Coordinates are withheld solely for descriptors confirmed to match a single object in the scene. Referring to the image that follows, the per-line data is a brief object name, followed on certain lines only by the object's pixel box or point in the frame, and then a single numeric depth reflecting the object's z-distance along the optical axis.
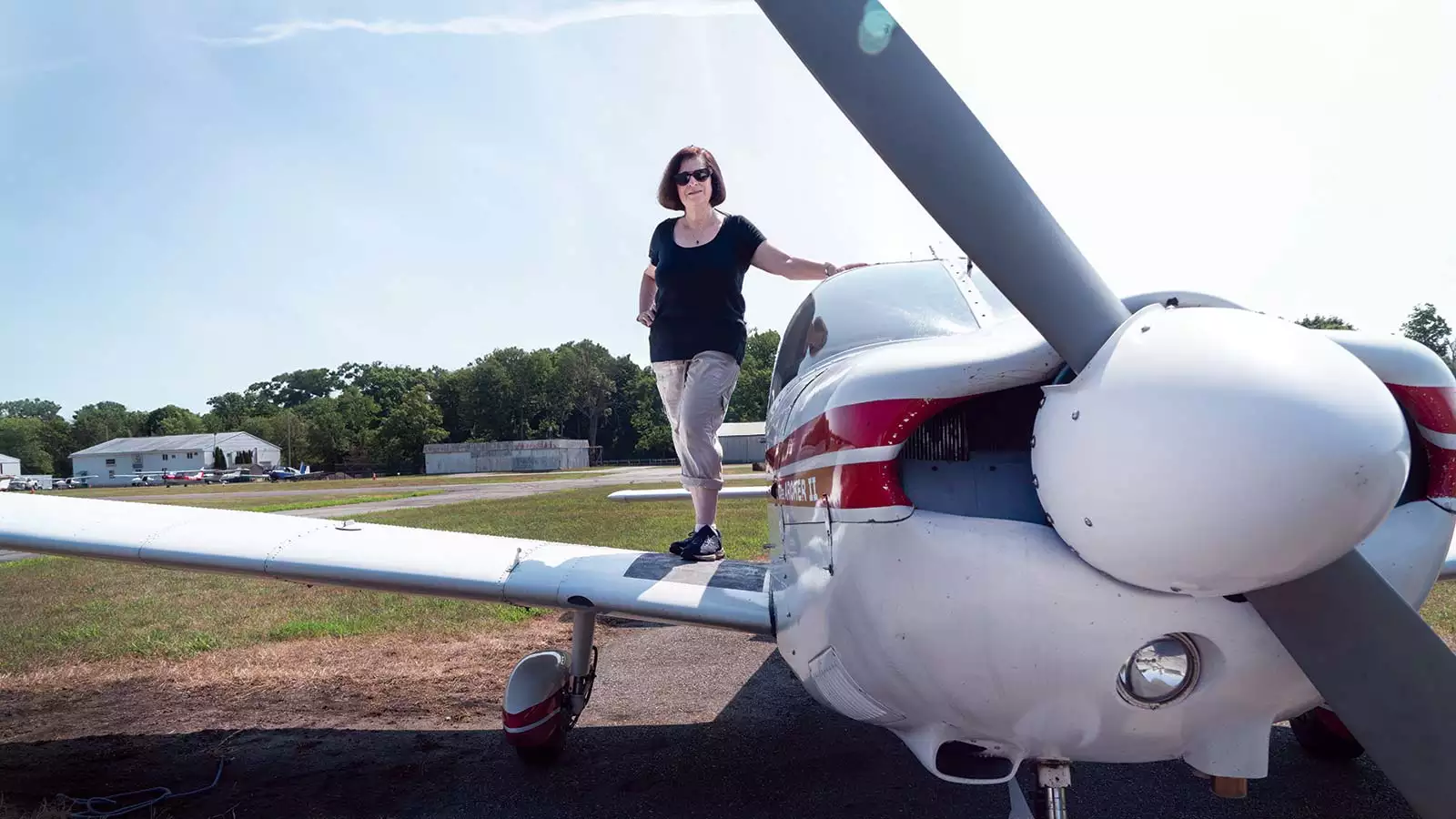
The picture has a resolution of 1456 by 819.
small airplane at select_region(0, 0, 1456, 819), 1.30
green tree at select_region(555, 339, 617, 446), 82.44
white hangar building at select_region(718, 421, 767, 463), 58.75
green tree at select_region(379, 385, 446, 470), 73.56
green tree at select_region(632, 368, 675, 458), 76.69
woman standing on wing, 3.68
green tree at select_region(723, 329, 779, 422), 65.75
